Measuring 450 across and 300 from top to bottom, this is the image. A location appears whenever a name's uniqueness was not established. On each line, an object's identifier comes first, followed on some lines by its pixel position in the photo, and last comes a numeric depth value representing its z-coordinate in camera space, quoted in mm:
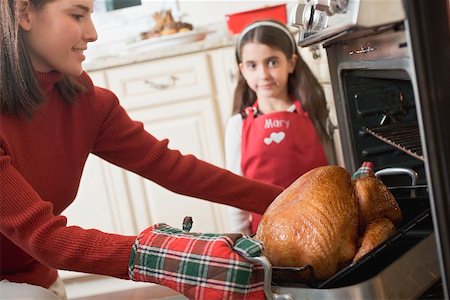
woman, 921
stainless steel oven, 689
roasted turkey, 837
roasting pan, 752
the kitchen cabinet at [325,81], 2090
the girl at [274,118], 1999
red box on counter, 2498
